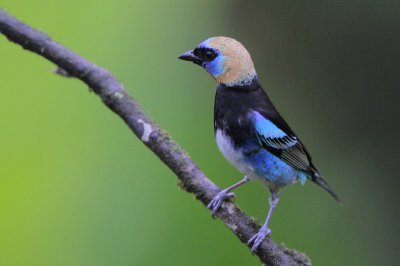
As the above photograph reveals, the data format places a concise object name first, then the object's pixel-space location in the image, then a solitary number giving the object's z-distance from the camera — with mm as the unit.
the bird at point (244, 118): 5883
